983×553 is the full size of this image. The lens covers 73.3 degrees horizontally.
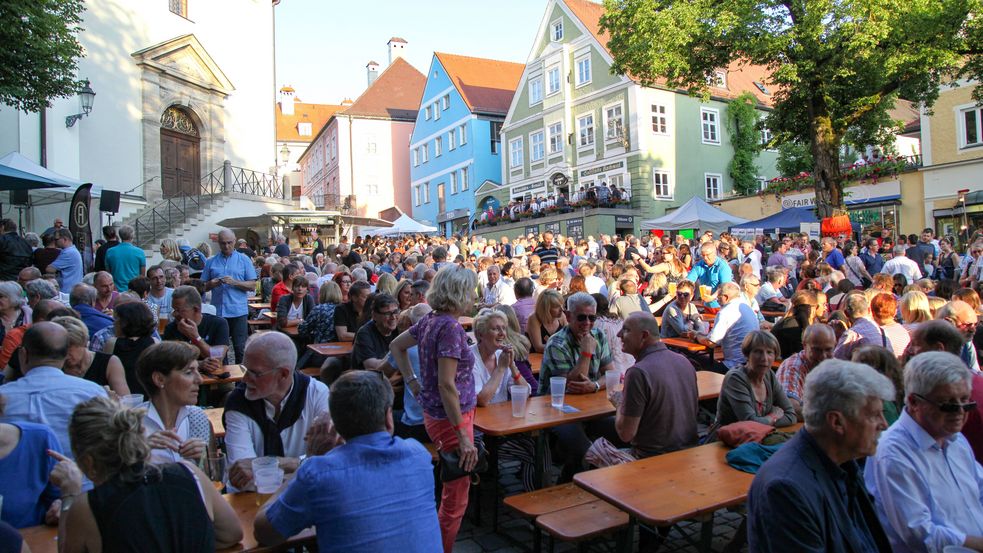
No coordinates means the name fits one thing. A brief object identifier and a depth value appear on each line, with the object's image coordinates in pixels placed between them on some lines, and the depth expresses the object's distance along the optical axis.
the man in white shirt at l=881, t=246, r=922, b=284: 11.13
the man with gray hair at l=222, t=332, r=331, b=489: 3.07
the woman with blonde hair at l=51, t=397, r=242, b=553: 2.03
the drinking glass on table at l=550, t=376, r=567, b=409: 4.54
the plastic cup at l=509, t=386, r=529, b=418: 4.31
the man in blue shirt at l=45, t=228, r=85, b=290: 9.25
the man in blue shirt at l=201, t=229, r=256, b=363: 8.20
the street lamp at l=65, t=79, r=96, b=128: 15.02
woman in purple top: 3.57
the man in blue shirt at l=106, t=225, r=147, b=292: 9.31
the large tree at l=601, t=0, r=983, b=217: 16.00
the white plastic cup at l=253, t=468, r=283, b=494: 2.88
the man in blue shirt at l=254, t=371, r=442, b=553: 2.25
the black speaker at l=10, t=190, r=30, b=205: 16.36
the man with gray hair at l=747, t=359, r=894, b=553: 2.10
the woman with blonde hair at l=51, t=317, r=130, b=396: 3.83
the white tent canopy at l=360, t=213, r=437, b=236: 25.41
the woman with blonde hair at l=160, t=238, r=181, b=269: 12.12
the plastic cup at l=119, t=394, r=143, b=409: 3.39
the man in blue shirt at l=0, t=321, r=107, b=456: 3.16
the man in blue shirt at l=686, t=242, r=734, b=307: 10.11
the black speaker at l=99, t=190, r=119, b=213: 15.12
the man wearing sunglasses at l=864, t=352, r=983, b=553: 2.60
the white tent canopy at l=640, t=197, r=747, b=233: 18.27
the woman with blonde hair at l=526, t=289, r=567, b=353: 6.40
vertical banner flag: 11.81
